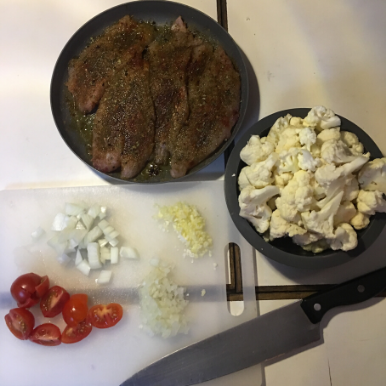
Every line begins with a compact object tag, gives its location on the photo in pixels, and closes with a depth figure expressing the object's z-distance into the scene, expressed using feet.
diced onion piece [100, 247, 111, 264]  1.56
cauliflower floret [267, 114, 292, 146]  1.36
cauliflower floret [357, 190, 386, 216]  1.26
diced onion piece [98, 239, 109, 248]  1.57
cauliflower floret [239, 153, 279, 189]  1.29
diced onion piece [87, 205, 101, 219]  1.57
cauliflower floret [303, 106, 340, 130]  1.31
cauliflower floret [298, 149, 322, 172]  1.26
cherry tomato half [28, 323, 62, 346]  1.48
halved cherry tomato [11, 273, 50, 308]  1.48
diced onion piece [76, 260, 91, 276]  1.55
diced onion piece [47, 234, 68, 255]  1.55
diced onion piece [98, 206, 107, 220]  1.59
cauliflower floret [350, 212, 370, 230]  1.31
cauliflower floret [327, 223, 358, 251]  1.27
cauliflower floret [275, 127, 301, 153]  1.31
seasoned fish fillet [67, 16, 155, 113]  1.60
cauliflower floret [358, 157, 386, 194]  1.28
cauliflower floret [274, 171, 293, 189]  1.32
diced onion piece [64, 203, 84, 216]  1.58
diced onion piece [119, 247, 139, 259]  1.55
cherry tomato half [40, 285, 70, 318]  1.49
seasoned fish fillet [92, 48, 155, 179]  1.55
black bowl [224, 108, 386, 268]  1.32
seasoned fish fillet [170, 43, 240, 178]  1.54
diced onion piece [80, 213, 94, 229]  1.56
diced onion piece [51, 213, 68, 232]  1.58
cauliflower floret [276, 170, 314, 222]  1.25
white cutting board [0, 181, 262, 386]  1.50
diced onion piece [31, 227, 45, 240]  1.59
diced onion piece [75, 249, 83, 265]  1.55
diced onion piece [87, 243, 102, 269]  1.54
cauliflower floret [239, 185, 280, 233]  1.30
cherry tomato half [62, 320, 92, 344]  1.48
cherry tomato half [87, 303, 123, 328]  1.49
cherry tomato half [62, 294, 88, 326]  1.47
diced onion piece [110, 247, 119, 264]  1.56
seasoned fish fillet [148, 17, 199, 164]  1.56
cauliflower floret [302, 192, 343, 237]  1.26
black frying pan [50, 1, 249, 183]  1.57
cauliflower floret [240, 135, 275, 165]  1.34
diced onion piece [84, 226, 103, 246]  1.55
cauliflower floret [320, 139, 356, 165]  1.24
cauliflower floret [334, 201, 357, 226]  1.29
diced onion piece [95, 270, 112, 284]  1.54
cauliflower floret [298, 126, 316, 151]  1.27
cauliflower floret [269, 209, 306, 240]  1.30
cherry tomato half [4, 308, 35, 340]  1.48
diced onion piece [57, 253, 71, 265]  1.55
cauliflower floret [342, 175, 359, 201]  1.29
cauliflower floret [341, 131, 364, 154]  1.34
